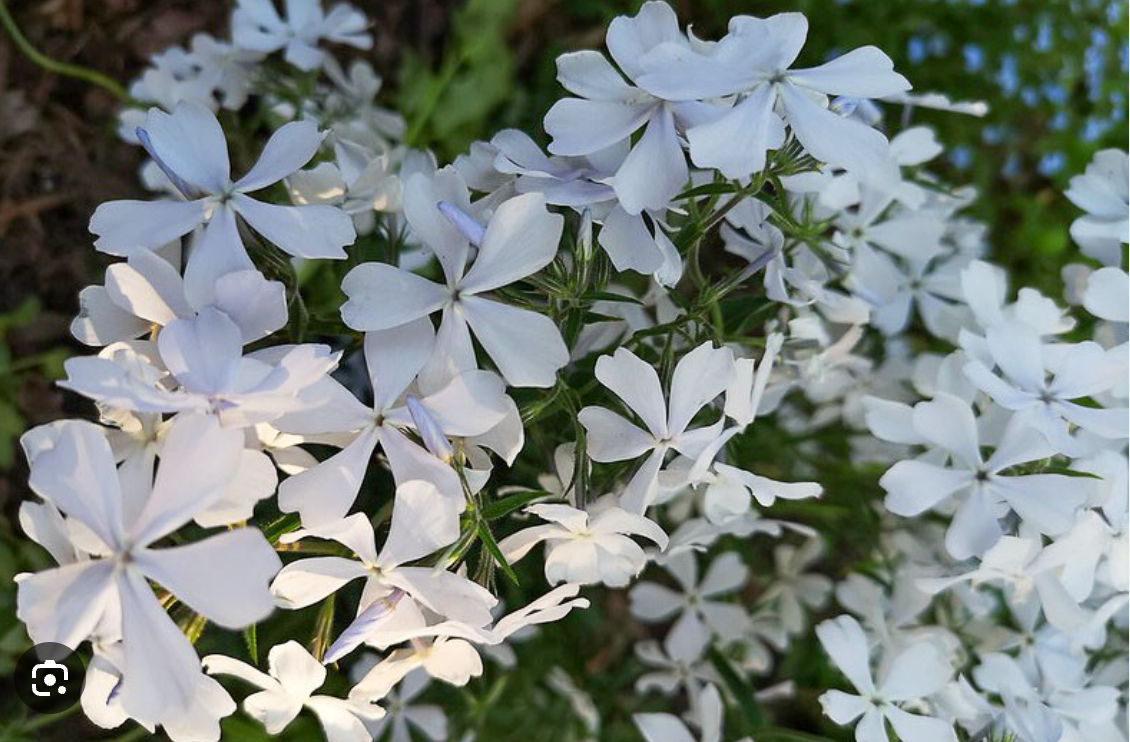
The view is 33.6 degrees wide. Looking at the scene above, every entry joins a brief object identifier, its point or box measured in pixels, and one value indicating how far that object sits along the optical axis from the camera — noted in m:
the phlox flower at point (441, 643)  0.20
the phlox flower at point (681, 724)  0.25
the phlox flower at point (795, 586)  0.29
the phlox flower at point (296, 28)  0.26
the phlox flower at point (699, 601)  0.28
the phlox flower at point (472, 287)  0.20
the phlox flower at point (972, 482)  0.22
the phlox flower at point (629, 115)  0.20
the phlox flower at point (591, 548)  0.21
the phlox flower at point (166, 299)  0.20
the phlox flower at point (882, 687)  0.23
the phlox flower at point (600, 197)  0.20
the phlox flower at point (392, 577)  0.19
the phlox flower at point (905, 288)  0.25
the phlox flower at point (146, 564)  0.18
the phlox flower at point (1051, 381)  0.22
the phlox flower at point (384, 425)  0.20
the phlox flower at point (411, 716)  0.27
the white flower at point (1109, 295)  0.23
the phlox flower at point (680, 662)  0.28
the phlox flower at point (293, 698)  0.20
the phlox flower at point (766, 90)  0.20
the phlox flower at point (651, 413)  0.21
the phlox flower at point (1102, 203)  0.25
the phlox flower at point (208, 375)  0.19
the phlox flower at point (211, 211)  0.20
